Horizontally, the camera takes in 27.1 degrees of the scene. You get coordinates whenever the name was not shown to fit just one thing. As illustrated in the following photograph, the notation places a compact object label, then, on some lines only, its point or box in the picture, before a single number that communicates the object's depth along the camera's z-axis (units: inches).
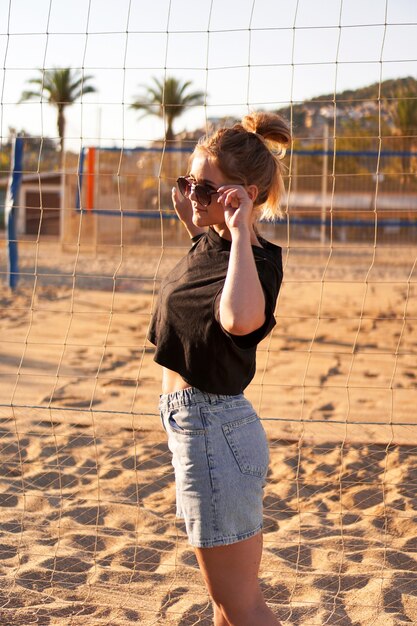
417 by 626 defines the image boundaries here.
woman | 71.5
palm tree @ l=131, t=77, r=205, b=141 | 1090.7
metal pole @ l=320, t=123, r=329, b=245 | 606.9
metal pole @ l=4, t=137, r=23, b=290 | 406.6
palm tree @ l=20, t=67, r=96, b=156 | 1090.7
